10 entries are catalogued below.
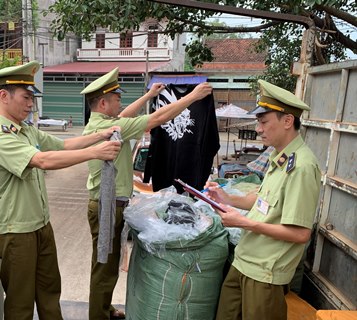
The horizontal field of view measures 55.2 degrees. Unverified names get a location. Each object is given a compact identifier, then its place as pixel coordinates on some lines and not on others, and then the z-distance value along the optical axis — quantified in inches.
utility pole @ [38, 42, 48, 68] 835.4
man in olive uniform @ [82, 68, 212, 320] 92.9
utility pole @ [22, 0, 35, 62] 473.7
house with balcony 837.2
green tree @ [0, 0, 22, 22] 662.5
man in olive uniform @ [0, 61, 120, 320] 75.2
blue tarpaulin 113.2
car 211.3
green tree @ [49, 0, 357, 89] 153.0
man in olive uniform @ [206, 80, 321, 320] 63.9
